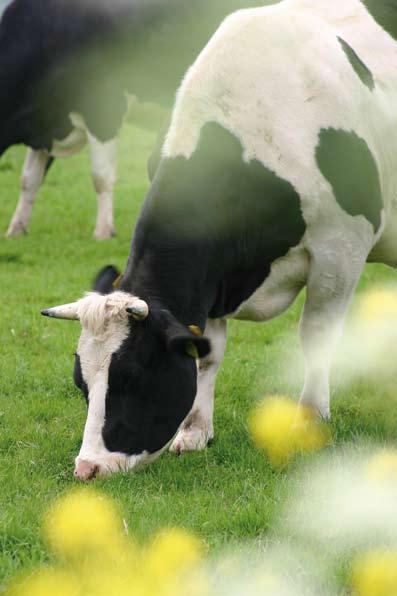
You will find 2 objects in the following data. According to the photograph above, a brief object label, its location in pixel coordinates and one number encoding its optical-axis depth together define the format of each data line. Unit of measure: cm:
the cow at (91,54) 2333
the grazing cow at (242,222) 952
